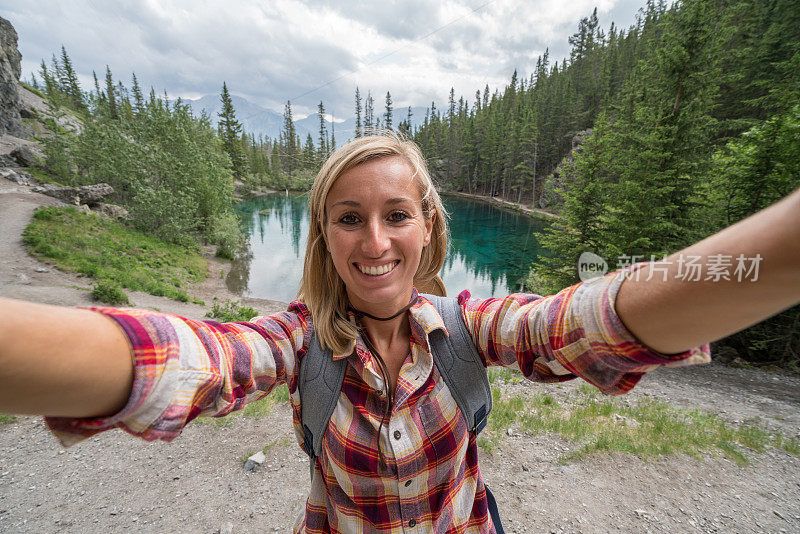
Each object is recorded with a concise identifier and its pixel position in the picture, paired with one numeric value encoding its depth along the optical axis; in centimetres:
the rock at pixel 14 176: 2352
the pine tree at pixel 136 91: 6649
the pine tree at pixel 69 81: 6234
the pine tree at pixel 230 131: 5369
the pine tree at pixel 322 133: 7300
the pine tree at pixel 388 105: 6750
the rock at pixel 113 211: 2173
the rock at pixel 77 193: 2184
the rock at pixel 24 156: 2741
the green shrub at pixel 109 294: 1019
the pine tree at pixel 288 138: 7412
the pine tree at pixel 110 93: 6058
